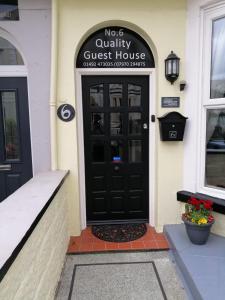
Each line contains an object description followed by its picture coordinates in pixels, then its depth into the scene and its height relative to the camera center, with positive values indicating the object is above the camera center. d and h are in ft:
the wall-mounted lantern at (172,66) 9.34 +2.54
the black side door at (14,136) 9.89 -0.21
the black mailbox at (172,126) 9.59 +0.13
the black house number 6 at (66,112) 9.68 +0.76
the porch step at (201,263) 6.48 -4.33
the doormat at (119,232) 9.96 -4.54
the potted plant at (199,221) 8.31 -3.29
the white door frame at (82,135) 10.07 -0.03
